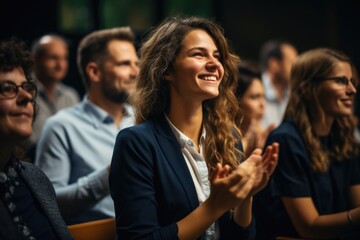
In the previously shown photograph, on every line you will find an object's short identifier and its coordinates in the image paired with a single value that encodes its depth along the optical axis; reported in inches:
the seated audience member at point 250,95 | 136.7
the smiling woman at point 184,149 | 70.2
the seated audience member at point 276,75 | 189.5
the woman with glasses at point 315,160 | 95.5
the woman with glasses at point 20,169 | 68.2
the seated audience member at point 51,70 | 173.5
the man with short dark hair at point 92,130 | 99.7
